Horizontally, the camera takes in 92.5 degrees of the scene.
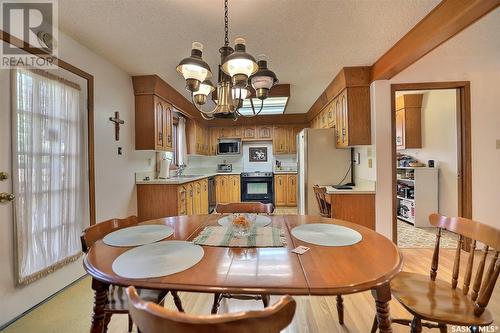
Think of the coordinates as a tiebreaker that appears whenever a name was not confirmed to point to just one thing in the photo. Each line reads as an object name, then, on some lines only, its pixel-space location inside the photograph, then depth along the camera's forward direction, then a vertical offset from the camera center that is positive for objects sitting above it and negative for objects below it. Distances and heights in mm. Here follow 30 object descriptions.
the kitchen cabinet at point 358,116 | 2881 +600
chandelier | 1334 +564
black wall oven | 5574 -491
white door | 1597 -428
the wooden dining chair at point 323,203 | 2654 -431
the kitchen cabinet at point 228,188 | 5590 -484
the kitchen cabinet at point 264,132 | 5719 +822
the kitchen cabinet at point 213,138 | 5848 +721
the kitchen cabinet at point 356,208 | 2783 -490
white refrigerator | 3398 +45
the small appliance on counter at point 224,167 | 6093 +8
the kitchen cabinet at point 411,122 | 4176 +751
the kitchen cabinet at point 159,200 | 3100 -418
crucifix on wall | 2715 +531
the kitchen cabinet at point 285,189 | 5551 -523
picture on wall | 6121 +332
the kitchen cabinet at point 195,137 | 4934 +654
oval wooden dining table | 818 -397
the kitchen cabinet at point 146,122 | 3125 +606
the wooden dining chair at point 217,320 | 532 -348
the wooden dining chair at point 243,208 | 1958 -343
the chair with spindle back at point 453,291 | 1038 -670
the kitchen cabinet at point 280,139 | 5672 +657
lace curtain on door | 1696 -8
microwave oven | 5746 +494
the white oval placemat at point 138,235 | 1228 -370
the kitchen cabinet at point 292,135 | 5643 +732
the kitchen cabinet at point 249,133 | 5758 +824
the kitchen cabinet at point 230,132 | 5805 +858
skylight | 3979 +1137
